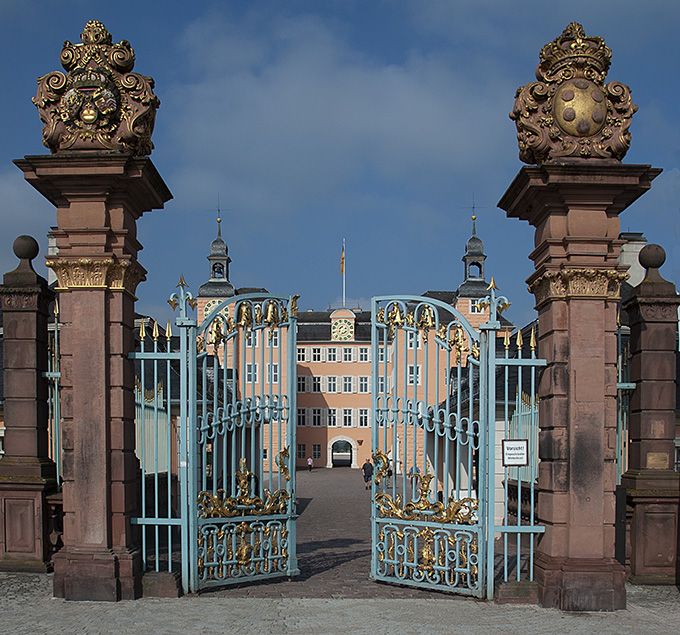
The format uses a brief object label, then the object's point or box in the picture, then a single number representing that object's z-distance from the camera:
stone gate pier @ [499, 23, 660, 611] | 7.85
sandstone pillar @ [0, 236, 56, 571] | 9.84
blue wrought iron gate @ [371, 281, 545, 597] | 8.16
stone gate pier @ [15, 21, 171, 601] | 7.96
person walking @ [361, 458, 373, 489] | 26.67
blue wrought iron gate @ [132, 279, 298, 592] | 8.27
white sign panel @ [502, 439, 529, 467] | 8.07
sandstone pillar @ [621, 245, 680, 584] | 9.23
